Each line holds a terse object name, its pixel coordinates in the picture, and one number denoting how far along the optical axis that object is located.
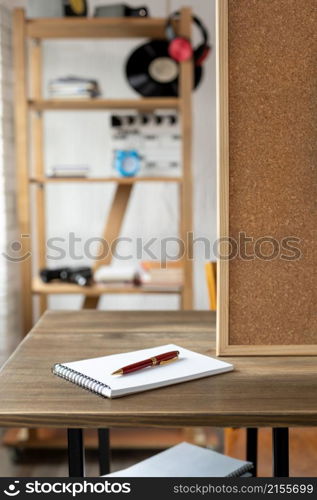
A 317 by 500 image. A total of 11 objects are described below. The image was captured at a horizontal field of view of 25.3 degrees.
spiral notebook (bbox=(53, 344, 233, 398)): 1.15
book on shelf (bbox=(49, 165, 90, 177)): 3.18
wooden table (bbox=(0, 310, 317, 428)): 1.04
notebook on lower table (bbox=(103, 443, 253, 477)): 1.49
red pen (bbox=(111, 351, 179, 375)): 1.21
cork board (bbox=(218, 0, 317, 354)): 1.32
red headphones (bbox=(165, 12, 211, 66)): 2.96
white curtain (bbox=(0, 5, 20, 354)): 3.32
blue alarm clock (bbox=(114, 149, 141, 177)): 3.18
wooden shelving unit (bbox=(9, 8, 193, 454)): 3.02
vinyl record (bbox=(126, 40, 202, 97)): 3.30
